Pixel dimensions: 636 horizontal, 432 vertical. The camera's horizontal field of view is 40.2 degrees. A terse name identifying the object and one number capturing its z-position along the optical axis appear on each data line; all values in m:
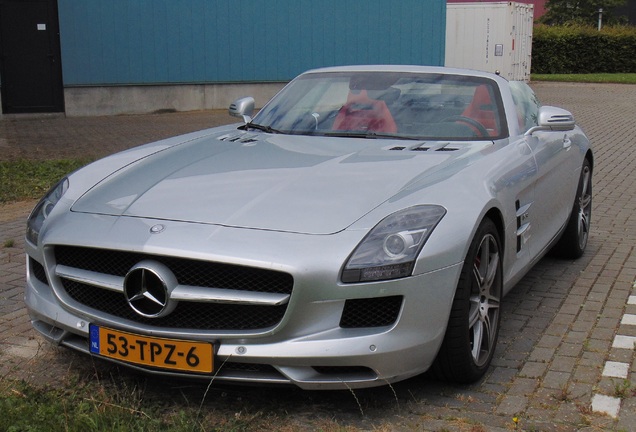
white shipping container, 25.44
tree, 50.19
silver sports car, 3.38
